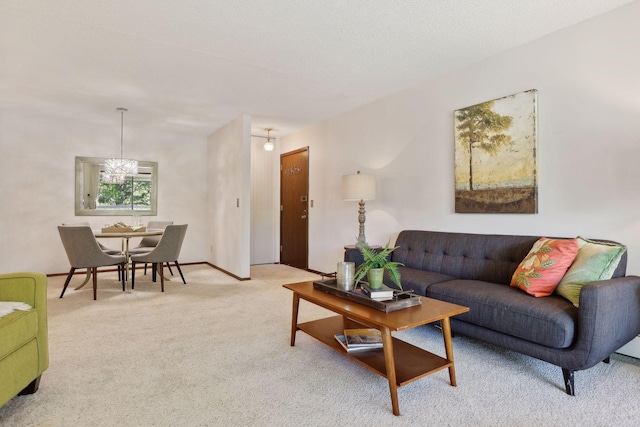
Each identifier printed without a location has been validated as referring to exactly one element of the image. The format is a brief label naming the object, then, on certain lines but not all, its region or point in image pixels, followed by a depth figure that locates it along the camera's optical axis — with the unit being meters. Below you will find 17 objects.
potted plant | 2.08
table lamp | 3.80
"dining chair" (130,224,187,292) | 4.11
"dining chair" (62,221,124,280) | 4.43
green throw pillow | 1.99
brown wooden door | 5.58
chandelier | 4.97
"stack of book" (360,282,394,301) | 1.98
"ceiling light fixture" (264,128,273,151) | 5.52
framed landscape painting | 2.76
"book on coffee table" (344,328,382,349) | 2.02
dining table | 4.00
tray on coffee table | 1.85
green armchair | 1.56
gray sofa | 1.77
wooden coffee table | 1.65
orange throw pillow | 2.13
